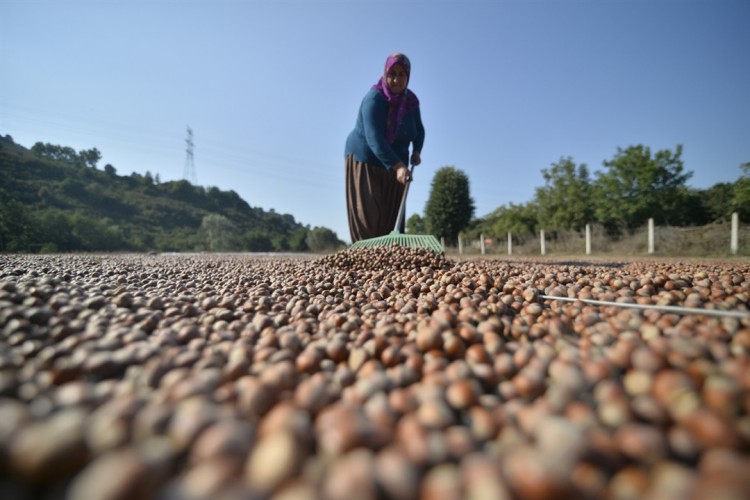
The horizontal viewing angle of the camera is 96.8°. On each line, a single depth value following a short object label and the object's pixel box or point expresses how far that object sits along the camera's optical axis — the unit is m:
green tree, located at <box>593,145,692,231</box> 20.39
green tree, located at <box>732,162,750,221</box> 15.99
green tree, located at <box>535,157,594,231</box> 23.42
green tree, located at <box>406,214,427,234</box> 39.72
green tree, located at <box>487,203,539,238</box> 27.88
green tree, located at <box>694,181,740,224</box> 22.59
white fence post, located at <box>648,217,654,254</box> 12.51
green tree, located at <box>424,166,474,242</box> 26.44
